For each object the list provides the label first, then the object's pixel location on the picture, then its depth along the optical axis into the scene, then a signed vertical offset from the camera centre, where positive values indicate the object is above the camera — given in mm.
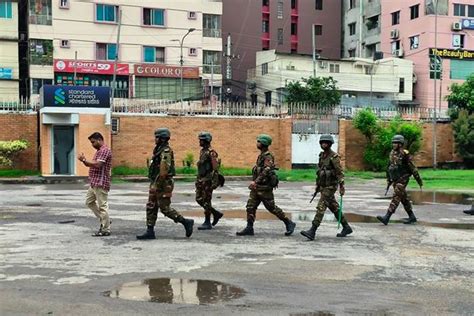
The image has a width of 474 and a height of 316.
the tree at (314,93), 48938 +3525
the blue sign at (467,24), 55375 +10252
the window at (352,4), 68562 +15050
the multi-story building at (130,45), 48938 +7808
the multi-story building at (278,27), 67688 +12533
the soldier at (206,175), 11133 -710
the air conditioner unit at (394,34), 59688 +10129
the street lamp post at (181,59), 49494 +6634
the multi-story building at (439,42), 55188 +8680
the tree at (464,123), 35375 +772
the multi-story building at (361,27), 64625 +12101
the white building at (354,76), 55438 +5596
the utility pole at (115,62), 44462 +5785
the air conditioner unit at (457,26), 55125 +9995
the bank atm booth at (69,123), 26359 +607
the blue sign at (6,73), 48125 +5106
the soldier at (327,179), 10070 -717
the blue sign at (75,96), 26344 +1780
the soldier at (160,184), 9781 -766
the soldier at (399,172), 12305 -741
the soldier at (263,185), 10336 -835
